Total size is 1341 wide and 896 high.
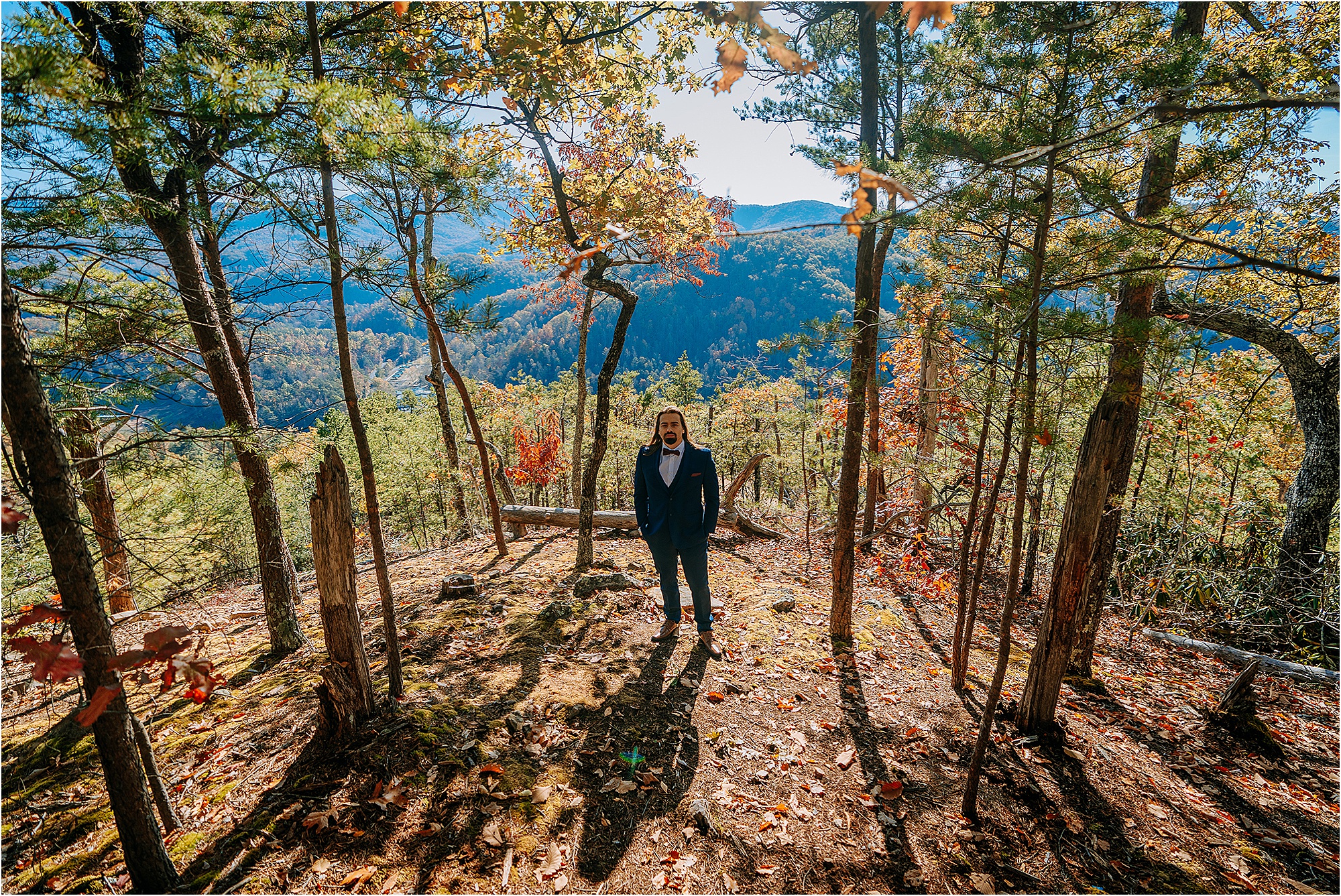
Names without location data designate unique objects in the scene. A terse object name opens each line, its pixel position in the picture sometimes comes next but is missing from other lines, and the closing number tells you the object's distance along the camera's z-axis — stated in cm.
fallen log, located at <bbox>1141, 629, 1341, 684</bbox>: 525
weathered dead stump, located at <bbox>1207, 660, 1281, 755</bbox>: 432
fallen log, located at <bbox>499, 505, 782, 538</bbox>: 1038
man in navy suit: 461
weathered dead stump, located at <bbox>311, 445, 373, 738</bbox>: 313
